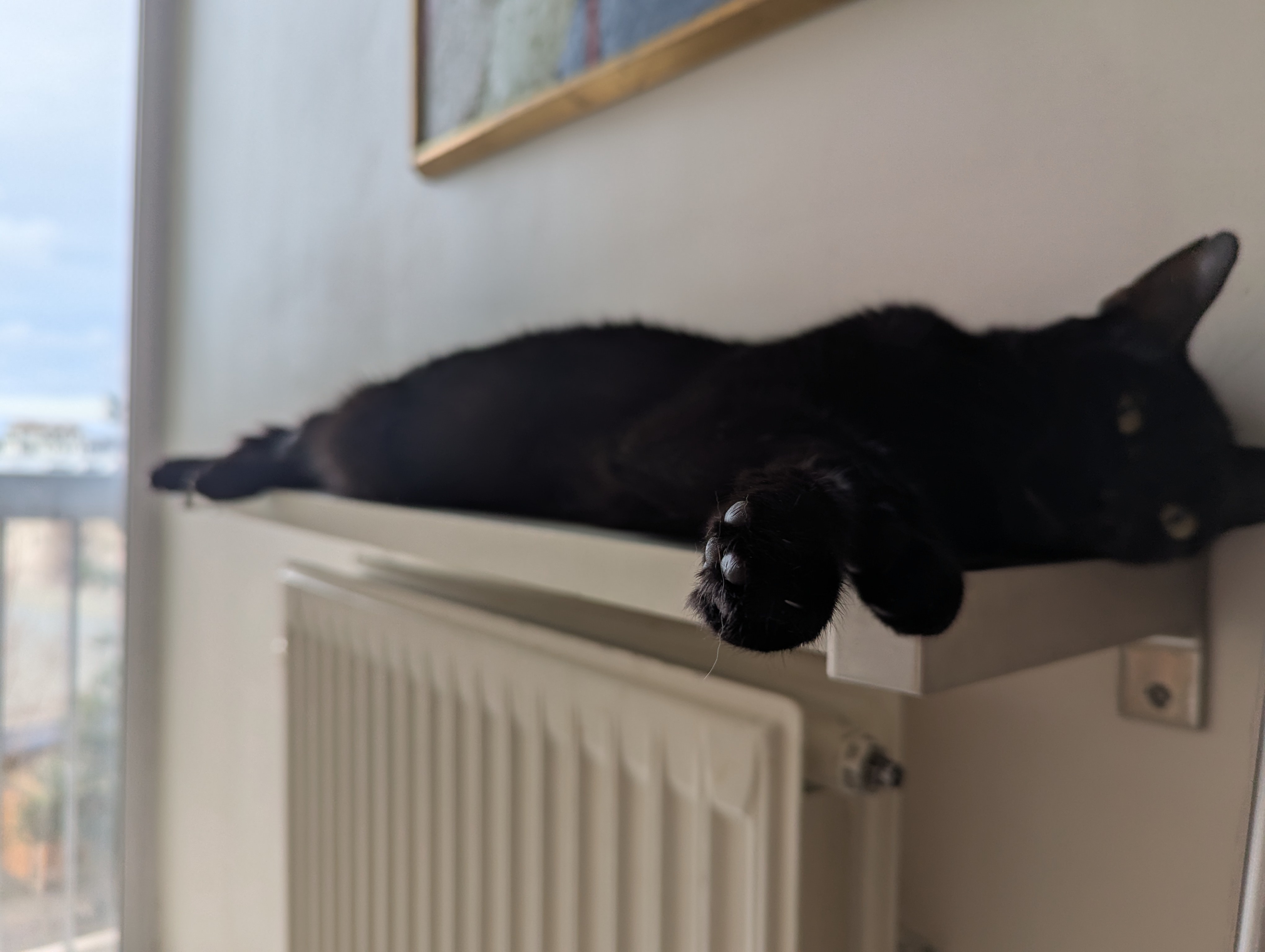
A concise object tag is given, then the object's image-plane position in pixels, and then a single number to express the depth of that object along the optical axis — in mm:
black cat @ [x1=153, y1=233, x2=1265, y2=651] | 276
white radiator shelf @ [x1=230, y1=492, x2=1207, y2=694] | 302
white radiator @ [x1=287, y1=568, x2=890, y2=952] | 531
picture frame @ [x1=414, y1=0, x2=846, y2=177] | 686
